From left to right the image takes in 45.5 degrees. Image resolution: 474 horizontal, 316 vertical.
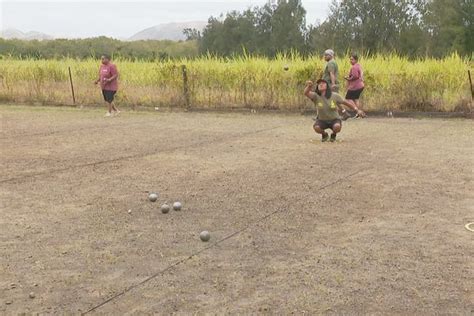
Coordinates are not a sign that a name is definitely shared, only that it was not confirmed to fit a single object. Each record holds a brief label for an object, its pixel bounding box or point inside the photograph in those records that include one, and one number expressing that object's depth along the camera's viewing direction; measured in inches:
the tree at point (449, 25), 1614.2
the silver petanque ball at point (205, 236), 183.0
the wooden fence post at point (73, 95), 703.0
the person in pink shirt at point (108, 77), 543.5
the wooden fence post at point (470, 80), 528.6
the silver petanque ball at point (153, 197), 233.9
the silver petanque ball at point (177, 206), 219.1
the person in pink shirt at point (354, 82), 505.7
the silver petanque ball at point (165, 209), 216.4
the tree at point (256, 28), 2212.0
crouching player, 370.9
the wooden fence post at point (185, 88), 644.7
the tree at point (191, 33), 2942.2
